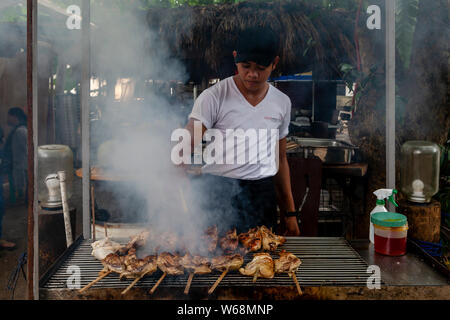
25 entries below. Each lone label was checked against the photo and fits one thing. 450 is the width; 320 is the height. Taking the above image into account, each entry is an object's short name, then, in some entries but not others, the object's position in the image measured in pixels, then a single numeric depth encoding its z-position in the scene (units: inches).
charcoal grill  77.2
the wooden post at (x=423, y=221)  111.6
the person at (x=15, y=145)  251.1
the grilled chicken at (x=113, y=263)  81.4
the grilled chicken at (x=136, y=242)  92.9
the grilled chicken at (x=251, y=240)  94.3
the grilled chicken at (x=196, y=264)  82.4
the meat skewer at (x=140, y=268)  79.8
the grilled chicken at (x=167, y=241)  92.1
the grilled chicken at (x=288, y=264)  83.0
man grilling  118.8
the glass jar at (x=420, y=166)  119.9
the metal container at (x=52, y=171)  125.9
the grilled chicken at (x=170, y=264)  81.3
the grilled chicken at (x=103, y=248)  90.8
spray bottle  103.0
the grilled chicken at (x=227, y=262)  83.0
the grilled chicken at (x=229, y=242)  92.0
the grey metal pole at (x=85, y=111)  105.5
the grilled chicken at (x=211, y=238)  91.8
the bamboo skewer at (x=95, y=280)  74.8
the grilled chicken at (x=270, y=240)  96.3
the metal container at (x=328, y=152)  158.6
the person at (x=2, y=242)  198.8
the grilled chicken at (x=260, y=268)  80.8
